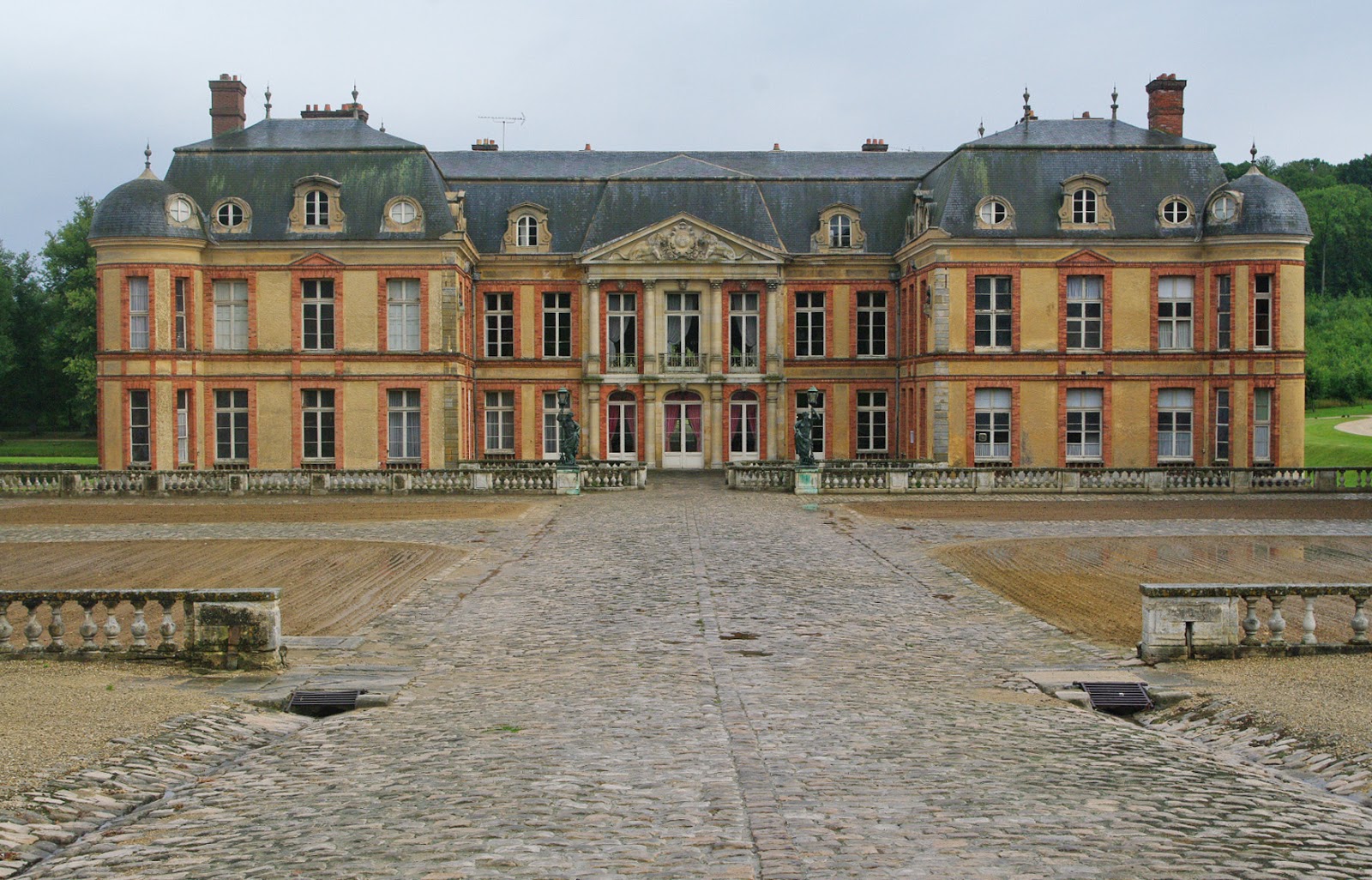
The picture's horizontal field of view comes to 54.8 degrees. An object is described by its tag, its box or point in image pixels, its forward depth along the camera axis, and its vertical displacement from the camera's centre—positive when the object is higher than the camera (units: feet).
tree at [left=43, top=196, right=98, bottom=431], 203.41 +17.85
